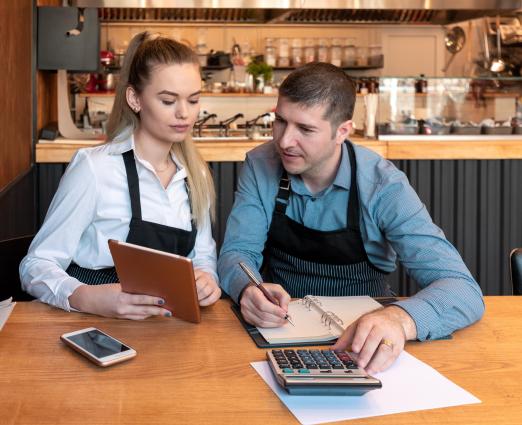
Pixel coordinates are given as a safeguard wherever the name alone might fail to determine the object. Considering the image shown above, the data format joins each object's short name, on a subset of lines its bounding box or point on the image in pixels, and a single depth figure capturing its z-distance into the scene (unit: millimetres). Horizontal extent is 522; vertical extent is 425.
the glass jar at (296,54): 8367
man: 2004
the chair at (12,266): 2049
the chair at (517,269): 2039
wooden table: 1195
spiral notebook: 1557
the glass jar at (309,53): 8344
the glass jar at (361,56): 8461
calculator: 1242
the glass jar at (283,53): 8414
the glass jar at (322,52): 8305
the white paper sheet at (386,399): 1204
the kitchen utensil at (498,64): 6676
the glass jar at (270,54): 8320
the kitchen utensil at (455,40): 7457
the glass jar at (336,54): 8328
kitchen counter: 4059
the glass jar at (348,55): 8383
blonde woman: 2051
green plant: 6762
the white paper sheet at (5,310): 1538
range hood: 4957
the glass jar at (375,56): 8367
